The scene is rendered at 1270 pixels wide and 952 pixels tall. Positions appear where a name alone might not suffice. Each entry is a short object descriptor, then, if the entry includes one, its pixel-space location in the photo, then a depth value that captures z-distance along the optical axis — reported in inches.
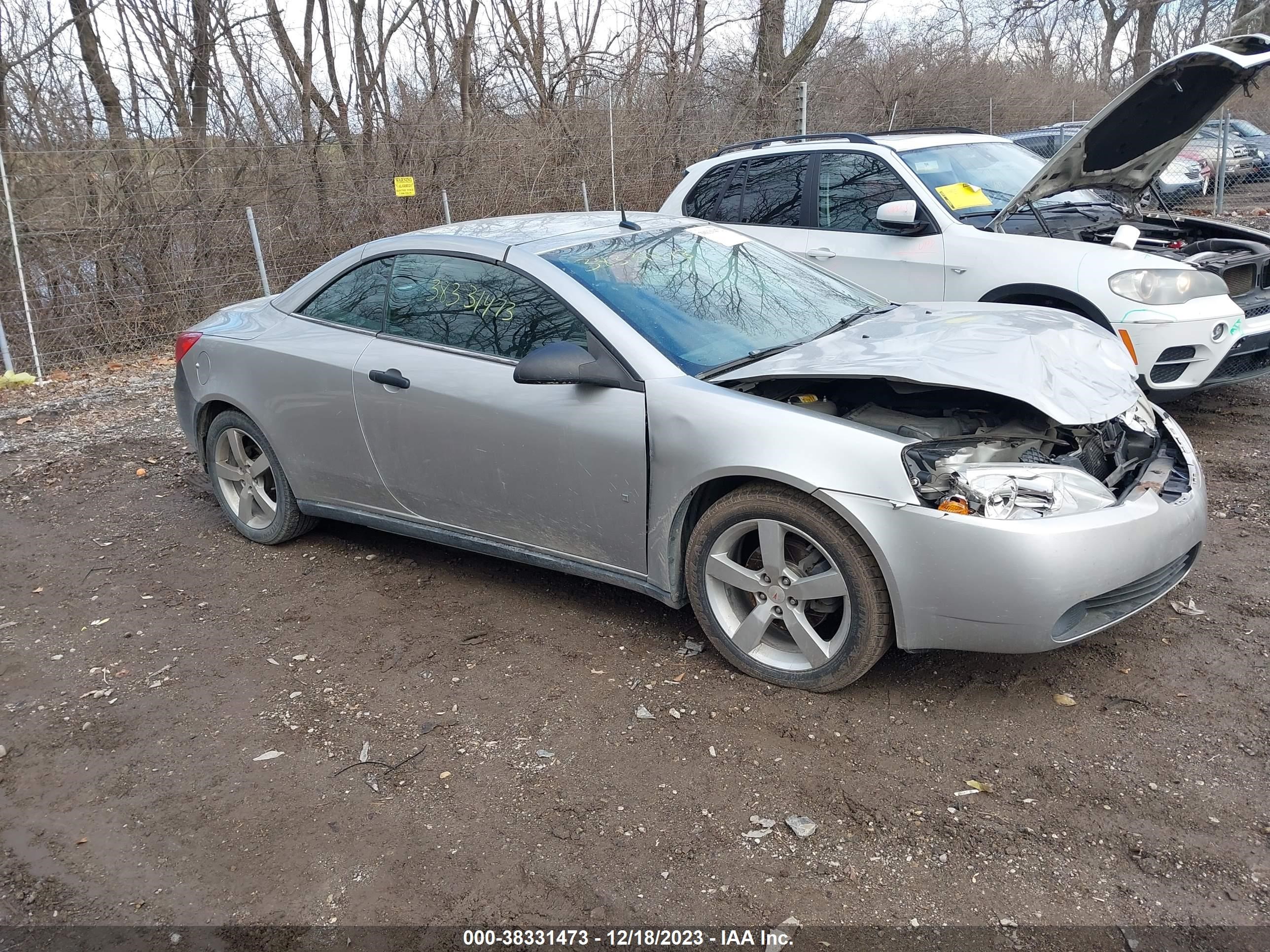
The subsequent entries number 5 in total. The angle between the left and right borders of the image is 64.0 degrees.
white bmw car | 217.6
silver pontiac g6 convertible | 125.1
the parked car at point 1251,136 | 698.8
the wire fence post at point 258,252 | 423.5
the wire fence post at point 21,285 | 356.8
